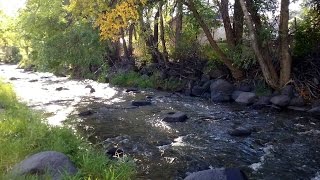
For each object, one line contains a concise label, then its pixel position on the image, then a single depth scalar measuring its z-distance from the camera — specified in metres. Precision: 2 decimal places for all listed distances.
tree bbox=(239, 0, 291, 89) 11.47
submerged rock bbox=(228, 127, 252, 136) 8.31
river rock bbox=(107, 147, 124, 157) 6.69
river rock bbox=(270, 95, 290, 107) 11.52
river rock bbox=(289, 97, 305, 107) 11.37
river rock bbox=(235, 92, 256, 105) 12.40
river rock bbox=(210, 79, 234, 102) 13.28
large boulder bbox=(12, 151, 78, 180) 4.54
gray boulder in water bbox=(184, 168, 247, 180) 4.71
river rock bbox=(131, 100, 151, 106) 12.63
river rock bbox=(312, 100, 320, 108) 10.99
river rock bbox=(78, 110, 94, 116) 10.91
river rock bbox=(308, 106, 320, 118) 10.50
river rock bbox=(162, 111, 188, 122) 9.87
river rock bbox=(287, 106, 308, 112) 11.06
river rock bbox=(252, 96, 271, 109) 11.75
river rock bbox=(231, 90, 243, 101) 13.21
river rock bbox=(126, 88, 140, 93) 16.49
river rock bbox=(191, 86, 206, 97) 14.78
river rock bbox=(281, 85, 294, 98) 11.94
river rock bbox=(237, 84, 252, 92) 13.67
